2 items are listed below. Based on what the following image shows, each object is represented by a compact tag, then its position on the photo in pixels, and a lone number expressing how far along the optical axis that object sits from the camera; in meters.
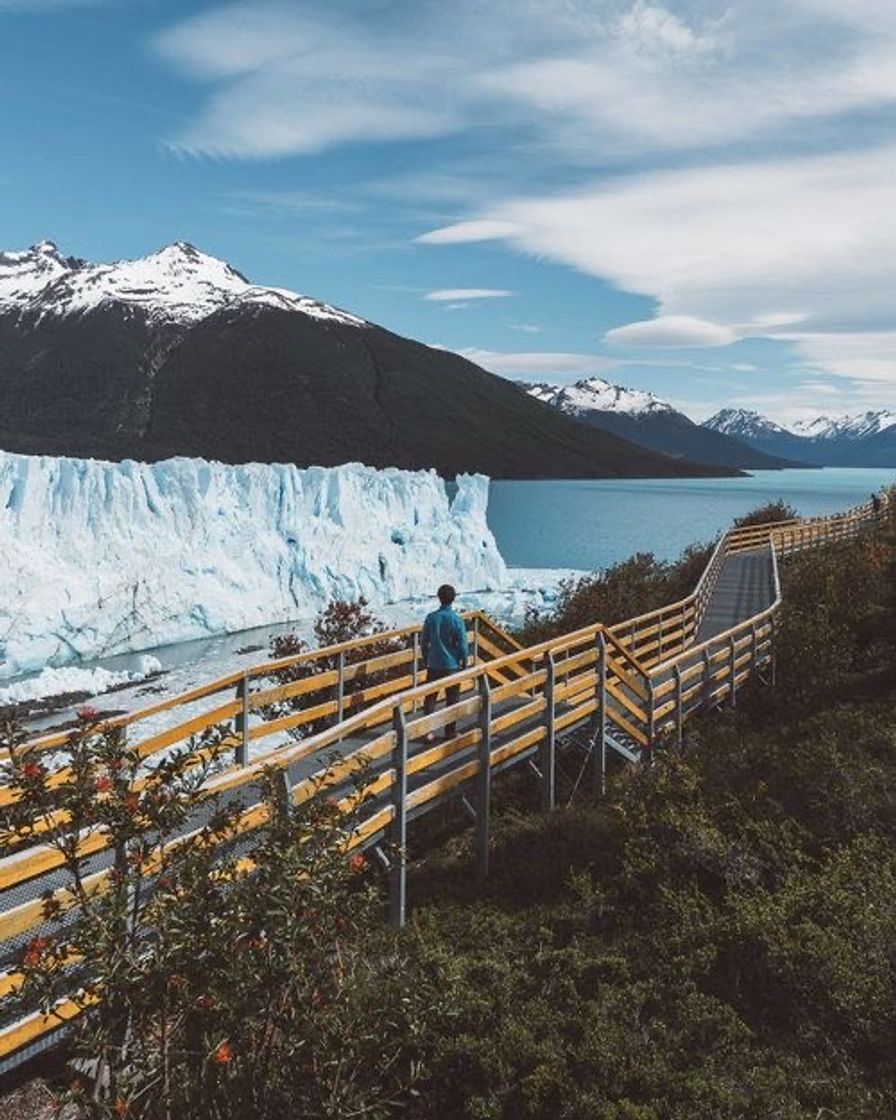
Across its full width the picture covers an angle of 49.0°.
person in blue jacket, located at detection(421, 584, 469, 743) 10.45
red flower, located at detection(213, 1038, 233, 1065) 3.62
